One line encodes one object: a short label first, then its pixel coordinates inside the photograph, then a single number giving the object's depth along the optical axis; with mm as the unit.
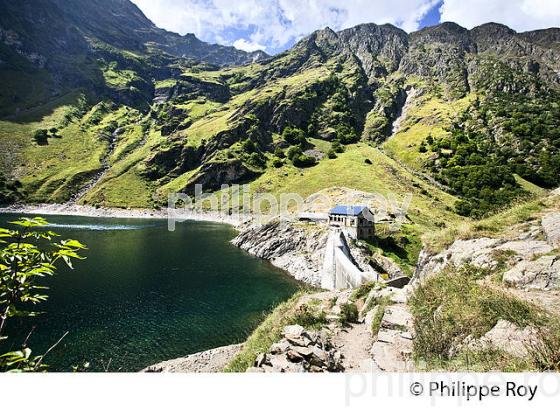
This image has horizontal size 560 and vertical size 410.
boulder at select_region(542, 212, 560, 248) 13838
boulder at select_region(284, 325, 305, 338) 14082
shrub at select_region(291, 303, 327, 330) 18978
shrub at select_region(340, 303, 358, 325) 19523
